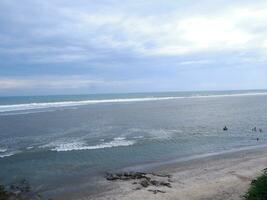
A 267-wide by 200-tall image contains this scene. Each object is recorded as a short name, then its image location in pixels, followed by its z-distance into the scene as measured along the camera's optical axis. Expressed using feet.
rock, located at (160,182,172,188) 64.80
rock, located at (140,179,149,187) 65.00
